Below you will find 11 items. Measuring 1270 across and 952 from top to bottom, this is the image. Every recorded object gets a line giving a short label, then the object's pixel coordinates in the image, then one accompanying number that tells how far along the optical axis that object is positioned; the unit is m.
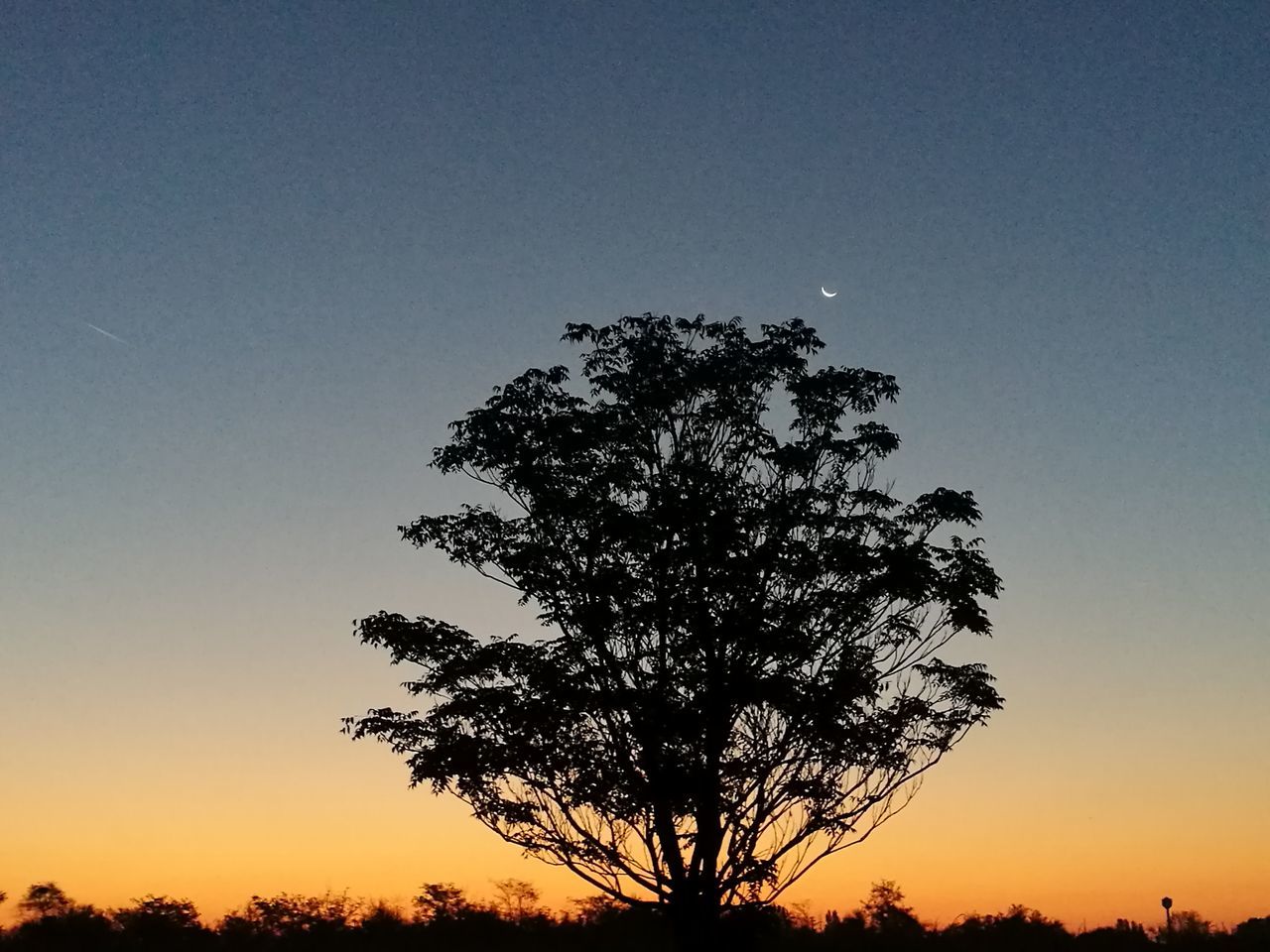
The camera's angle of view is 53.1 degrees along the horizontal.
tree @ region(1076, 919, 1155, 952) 44.30
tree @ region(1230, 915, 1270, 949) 44.65
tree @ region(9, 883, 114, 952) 38.31
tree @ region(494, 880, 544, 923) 41.84
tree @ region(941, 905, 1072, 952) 44.12
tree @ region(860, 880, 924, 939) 44.72
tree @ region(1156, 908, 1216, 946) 45.44
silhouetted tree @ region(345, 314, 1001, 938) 27.36
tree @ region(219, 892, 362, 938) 40.56
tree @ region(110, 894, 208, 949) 39.09
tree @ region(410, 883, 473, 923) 41.56
